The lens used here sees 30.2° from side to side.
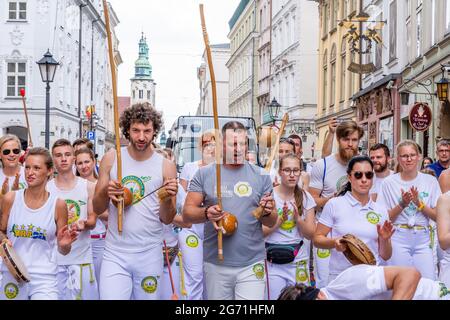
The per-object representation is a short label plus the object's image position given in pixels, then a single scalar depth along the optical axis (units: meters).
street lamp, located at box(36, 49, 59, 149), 20.31
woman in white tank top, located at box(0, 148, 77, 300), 5.74
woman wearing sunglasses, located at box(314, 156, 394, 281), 6.19
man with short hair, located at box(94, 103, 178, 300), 5.72
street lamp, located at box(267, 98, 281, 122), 29.62
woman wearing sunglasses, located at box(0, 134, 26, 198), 7.88
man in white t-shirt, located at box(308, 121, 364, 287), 7.67
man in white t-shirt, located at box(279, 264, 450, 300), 4.12
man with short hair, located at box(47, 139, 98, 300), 6.67
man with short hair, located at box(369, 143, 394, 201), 7.97
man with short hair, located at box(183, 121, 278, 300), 5.62
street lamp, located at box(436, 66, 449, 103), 18.79
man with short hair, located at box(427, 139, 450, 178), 10.59
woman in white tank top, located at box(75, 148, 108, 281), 7.54
